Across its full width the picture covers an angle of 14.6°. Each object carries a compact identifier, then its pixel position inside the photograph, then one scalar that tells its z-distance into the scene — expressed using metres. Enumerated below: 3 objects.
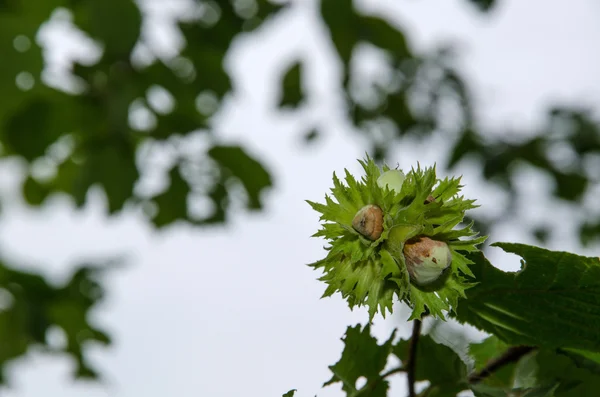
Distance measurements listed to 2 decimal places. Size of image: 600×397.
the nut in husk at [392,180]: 0.72
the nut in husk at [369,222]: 0.72
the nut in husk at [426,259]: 0.71
